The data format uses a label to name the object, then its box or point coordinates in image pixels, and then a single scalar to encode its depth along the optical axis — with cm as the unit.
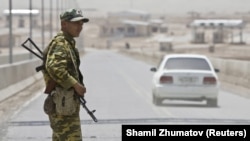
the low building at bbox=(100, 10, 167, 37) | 19709
